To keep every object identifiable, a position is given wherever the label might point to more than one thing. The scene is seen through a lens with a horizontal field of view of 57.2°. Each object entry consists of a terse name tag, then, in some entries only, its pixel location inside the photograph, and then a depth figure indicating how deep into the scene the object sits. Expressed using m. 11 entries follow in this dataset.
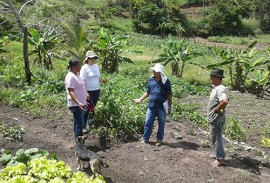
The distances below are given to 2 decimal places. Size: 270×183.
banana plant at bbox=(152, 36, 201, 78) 9.27
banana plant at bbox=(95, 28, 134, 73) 8.99
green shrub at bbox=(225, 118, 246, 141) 5.02
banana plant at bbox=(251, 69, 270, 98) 8.13
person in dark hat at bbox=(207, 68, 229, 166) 3.75
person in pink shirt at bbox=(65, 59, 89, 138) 3.73
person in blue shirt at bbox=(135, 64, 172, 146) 4.19
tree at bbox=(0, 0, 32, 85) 6.17
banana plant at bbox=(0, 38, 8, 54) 8.51
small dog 3.24
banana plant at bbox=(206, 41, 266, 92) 8.23
